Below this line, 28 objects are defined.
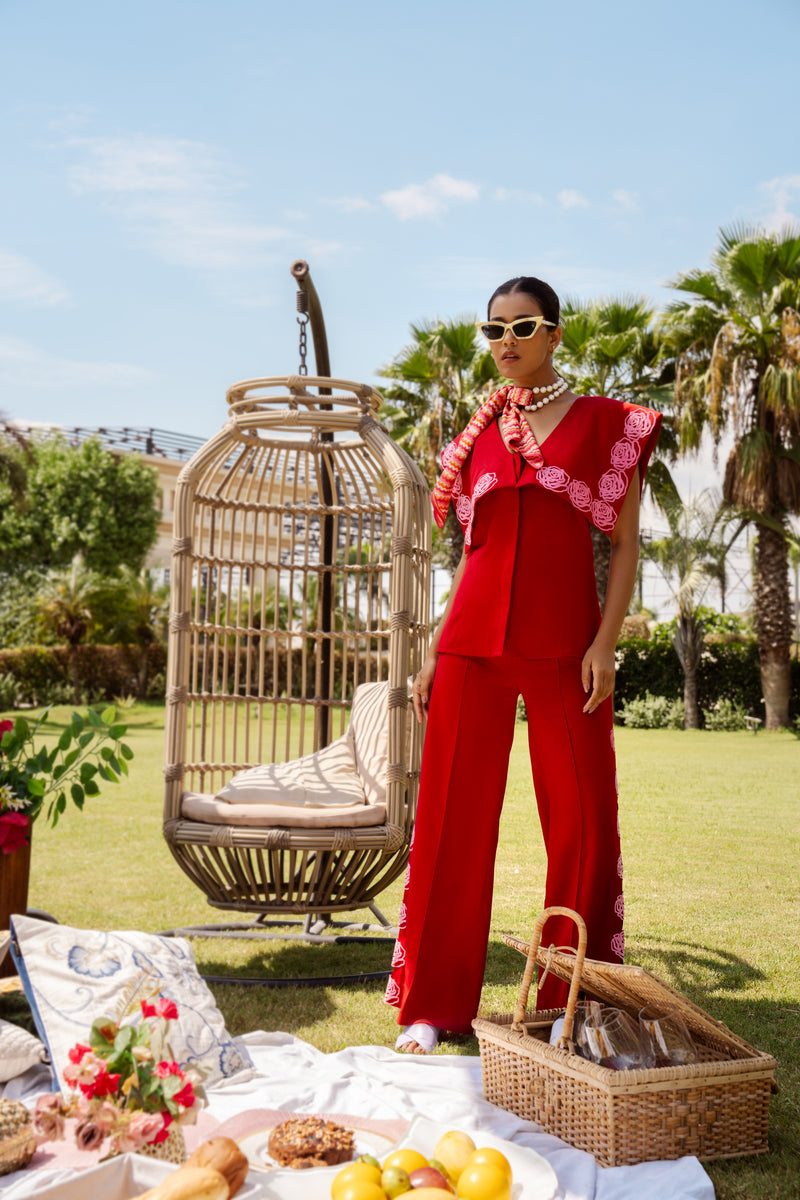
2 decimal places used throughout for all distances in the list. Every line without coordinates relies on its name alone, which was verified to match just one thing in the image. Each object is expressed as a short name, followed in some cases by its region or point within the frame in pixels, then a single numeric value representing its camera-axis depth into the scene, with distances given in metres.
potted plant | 2.65
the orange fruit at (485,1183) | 1.63
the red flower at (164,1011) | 1.75
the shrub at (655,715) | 16.20
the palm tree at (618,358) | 14.49
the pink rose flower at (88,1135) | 1.63
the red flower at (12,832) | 2.61
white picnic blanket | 1.83
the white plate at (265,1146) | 1.83
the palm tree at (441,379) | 14.77
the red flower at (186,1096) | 1.63
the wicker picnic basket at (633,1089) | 1.91
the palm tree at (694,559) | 15.95
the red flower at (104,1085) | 1.63
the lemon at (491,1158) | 1.69
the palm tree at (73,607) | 20.67
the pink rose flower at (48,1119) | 1.75
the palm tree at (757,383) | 14.04
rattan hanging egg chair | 3.44
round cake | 1.81
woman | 2.62
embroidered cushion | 2.29
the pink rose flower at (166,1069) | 1.65
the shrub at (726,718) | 15.79
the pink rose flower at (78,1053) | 1.65
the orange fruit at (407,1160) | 1.67
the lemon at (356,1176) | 1.61
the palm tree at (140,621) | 21.50
